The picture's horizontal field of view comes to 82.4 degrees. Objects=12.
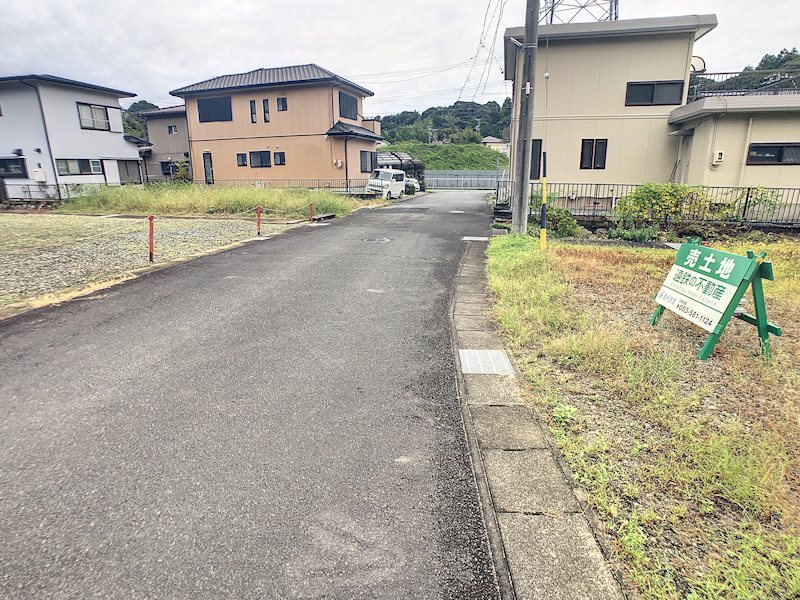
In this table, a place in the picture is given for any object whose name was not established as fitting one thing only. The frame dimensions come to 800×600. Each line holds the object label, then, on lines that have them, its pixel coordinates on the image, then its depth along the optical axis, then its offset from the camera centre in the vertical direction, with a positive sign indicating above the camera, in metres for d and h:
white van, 26.97 -0.11
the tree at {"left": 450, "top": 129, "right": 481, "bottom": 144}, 61.25 +5.58
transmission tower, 16.36 +6.16
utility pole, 10.37 +1.21
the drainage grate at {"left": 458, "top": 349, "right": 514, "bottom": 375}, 4.31 -1.74
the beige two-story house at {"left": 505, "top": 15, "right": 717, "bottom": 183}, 15.47 +2.71
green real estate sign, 4.23 -1.08
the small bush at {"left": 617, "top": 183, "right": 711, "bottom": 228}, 12.38 -0.65
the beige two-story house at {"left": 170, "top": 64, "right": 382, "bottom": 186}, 25.66 +3.16
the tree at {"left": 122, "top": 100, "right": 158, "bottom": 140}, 48.25 +6.22
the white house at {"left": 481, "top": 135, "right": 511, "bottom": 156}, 63.74 +5.05
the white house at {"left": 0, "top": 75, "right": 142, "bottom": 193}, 22.88 +2.78
